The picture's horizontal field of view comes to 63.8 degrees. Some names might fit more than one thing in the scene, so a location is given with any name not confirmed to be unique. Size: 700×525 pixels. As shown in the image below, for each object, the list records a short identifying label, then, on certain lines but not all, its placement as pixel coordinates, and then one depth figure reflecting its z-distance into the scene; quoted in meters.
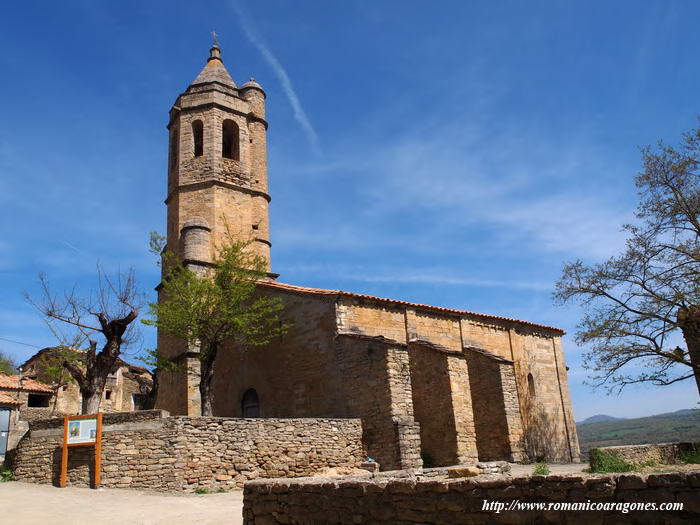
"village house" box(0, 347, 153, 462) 27.48
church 16.59
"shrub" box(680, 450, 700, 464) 15.59
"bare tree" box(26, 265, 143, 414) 16.06
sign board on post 13.28
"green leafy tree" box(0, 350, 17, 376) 46.44
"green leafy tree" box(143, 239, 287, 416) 18.42
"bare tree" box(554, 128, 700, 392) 15.92
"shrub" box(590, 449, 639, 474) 13.45
